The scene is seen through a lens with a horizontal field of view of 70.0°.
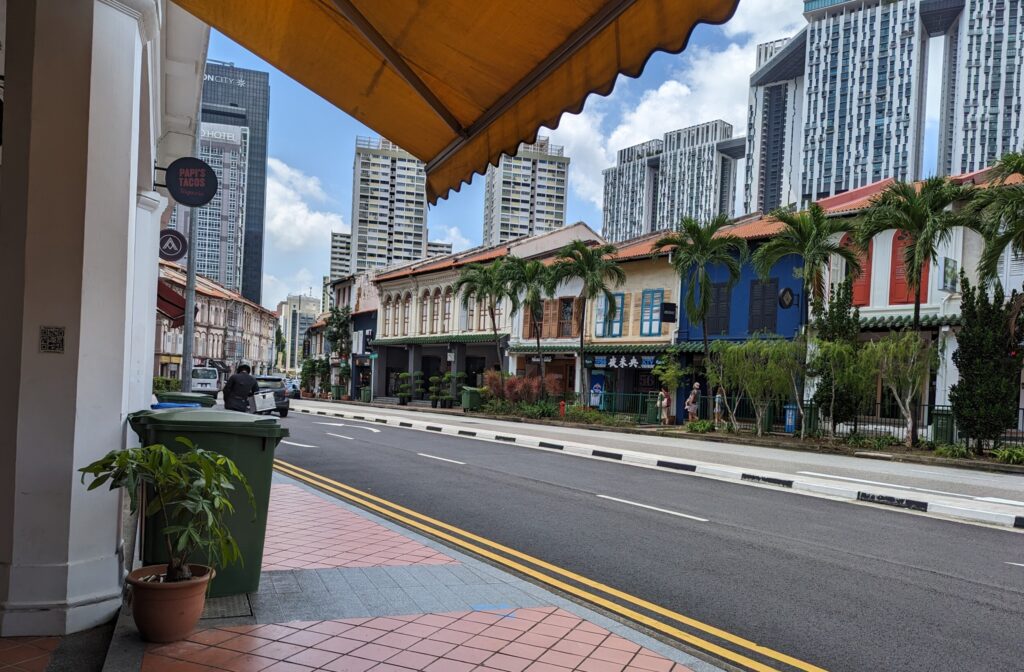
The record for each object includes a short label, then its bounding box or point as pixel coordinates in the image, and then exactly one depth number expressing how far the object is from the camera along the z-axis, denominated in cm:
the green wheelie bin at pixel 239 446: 456
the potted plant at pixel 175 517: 380
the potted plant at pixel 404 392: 4284
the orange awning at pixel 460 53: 333
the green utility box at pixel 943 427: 1841
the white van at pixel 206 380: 4156
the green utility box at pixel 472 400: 3359
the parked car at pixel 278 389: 2794
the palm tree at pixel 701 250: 2356
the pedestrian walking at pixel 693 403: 2525
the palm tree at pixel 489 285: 3281
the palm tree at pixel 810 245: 2009
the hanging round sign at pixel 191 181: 795
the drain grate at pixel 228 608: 437
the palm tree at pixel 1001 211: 1551
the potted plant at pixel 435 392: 3890
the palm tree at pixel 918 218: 1734
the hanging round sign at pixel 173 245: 1261
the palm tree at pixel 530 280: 3114
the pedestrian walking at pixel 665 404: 2700
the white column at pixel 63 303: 401
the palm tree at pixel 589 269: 2823
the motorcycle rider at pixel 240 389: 1352
